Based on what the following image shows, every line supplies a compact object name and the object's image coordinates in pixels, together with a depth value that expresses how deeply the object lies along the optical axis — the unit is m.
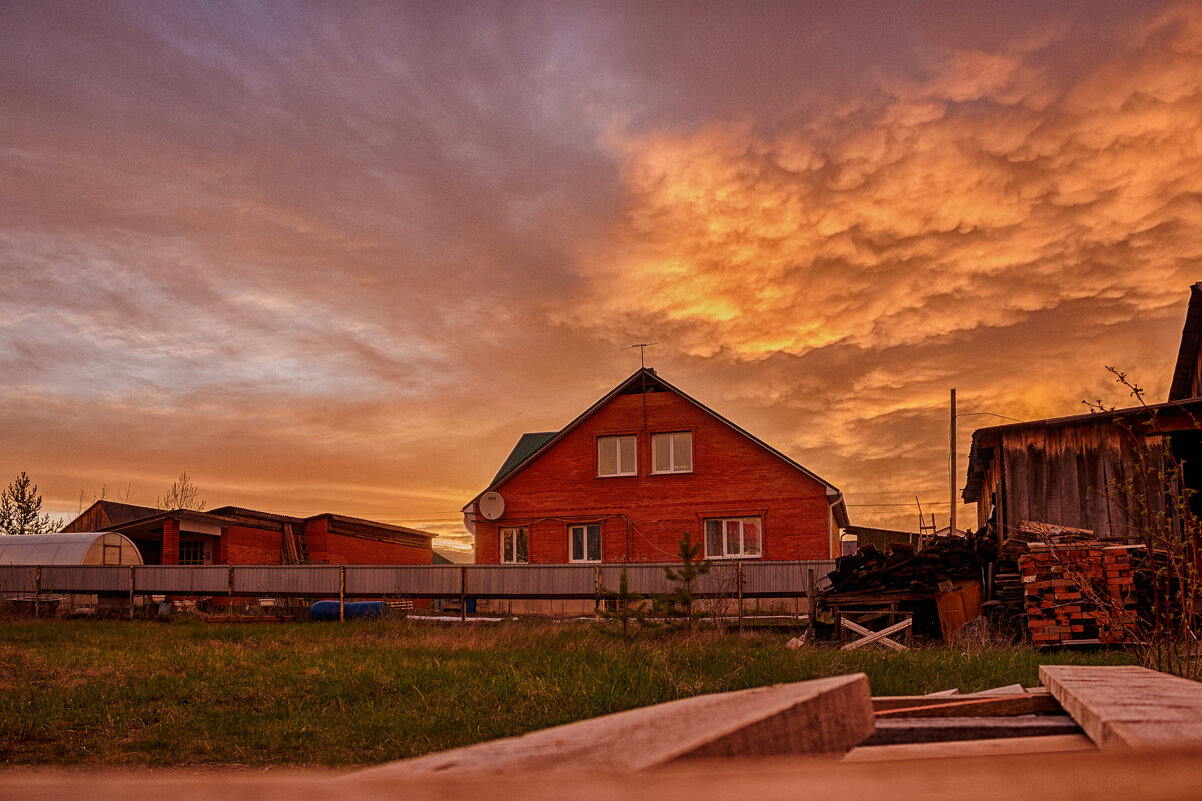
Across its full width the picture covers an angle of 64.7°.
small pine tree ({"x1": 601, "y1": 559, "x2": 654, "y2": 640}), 13.90
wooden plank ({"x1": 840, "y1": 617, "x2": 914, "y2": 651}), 15.61
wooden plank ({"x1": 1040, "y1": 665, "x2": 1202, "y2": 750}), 1.42
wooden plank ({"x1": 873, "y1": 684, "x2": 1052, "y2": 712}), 2.37
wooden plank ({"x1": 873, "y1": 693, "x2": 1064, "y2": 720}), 2.21
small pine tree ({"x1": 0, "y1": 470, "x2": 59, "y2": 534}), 57.16
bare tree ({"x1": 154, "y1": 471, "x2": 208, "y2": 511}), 59.16
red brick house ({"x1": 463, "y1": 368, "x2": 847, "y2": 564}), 30.41
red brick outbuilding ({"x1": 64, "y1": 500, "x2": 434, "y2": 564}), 35.19
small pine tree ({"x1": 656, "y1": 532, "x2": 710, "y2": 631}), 14.18
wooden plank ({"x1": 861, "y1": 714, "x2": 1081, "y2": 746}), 1.87
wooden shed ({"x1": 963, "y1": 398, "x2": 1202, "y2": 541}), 17.05
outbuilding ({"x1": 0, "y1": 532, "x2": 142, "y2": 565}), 33.06
